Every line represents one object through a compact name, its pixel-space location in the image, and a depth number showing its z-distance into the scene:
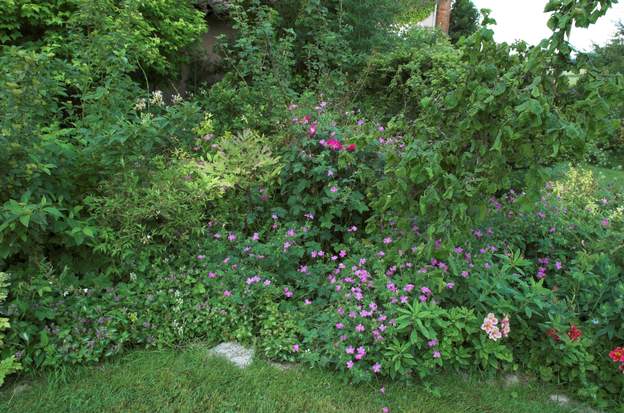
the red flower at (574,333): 2.73
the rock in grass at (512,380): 2.86
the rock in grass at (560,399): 2.78
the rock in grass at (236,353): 2.84
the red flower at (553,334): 2.79
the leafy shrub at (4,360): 2.39
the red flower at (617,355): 2.60
